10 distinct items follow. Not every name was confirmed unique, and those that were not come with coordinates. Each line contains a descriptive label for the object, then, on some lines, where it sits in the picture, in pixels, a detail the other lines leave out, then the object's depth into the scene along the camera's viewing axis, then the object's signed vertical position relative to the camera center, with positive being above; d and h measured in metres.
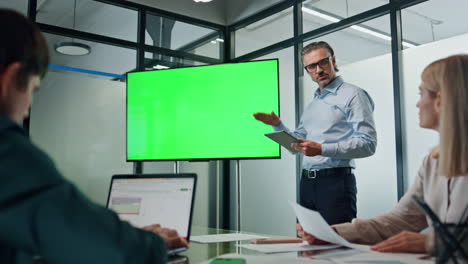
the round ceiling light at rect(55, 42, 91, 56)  4.04 +1.10
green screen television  3.11 +0.40
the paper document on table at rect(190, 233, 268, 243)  1.68 -0.30
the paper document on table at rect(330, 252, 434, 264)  1.03 -0.24
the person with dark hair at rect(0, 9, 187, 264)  0.57 -0.07
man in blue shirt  2.49 +0.17
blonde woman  1.18 -0.04
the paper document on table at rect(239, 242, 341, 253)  1.30 -0.26
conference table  1.20 -0.27
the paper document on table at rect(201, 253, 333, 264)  1.09 -0.25
